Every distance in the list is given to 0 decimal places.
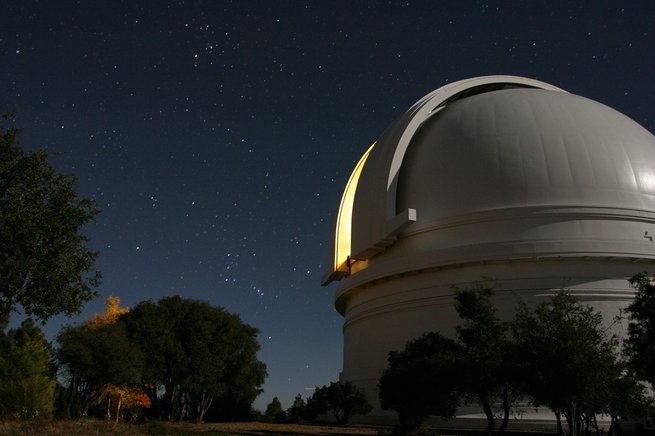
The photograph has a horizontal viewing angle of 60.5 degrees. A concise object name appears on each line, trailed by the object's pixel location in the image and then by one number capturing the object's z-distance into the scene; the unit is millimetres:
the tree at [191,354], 26391
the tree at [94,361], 23453
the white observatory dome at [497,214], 22766
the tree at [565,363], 12734
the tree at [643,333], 14164
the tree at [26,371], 16359
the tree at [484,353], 14359
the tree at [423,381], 15562
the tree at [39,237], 13648
